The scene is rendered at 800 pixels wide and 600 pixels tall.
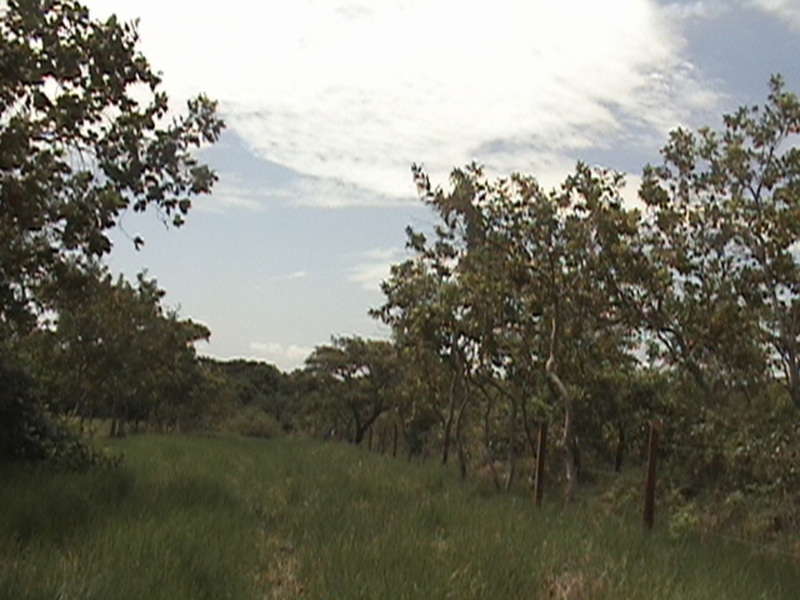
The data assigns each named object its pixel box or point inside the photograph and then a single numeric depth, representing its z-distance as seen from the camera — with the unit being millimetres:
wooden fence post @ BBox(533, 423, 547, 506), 14641
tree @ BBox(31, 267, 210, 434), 25141
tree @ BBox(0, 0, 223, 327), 8281
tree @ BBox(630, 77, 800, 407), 14172
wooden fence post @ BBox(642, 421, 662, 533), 11180
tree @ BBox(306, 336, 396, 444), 54416
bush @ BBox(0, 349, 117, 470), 12805
